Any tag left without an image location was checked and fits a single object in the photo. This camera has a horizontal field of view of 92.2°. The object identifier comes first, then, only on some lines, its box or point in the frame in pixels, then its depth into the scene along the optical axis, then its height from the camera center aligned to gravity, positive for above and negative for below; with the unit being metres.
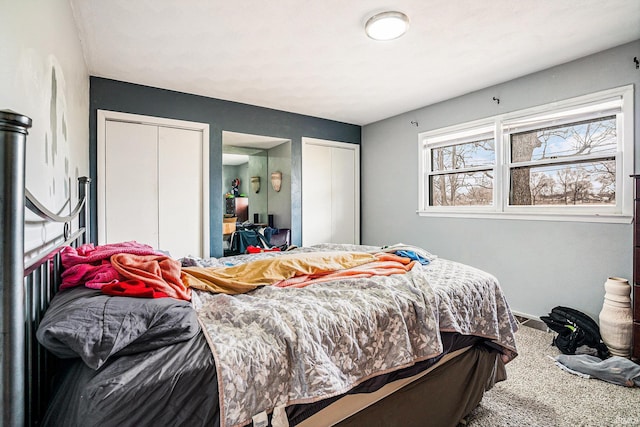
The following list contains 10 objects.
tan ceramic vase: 2.34 -0.82
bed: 0.81 -0.47
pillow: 0.81 -0.33
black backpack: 2.46 -0.99
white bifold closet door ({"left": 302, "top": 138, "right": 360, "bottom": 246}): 4.59 +0.32
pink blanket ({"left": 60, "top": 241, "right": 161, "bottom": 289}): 1.21 -0.23
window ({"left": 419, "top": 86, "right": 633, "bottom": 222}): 2.66 +0.53
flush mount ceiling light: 2.10 +1.34
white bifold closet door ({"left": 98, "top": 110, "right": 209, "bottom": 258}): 3.21 +0.28
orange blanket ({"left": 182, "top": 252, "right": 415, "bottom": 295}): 1.59 -0.34
